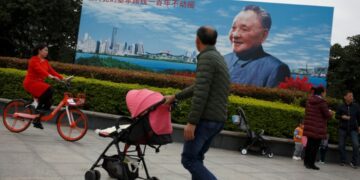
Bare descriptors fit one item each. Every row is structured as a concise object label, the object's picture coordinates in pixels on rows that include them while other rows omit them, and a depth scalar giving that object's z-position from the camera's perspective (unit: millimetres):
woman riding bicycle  8000
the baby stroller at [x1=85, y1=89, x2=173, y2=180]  4820
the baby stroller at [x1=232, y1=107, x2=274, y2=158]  9398
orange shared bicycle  8094
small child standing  9703
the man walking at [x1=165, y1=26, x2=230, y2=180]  4211
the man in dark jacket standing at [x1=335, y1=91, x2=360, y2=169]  9734
